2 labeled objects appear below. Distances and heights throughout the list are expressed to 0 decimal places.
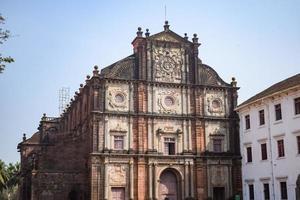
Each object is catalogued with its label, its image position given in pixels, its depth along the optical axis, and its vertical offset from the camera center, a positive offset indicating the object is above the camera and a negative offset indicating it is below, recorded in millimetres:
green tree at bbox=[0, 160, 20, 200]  57356 +172
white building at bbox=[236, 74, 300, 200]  34750 +3326
